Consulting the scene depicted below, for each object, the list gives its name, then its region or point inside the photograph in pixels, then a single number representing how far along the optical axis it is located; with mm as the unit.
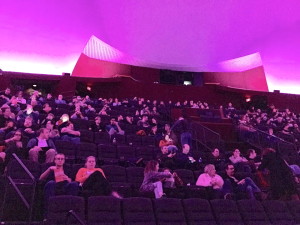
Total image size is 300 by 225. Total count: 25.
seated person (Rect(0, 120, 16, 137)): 5296
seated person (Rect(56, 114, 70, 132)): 5799
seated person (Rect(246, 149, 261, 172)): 6007
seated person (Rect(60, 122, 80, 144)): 5516
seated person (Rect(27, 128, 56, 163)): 4416
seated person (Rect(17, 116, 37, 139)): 5329
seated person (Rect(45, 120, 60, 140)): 5290
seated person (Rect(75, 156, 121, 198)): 3657
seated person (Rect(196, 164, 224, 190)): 4479
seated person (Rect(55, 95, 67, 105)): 7833
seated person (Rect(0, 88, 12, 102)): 7378
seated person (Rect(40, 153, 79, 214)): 3449
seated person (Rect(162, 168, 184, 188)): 4273
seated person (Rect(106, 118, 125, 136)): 6499
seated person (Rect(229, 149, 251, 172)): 5523
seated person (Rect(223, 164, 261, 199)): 4537
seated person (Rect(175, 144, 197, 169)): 5237
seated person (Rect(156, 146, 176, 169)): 5130
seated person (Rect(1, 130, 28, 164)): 4209
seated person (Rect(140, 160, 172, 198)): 3989
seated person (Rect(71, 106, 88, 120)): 6780
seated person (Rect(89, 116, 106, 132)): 6564
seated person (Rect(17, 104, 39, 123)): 6115
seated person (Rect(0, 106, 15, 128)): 5617
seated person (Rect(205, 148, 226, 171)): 5523
